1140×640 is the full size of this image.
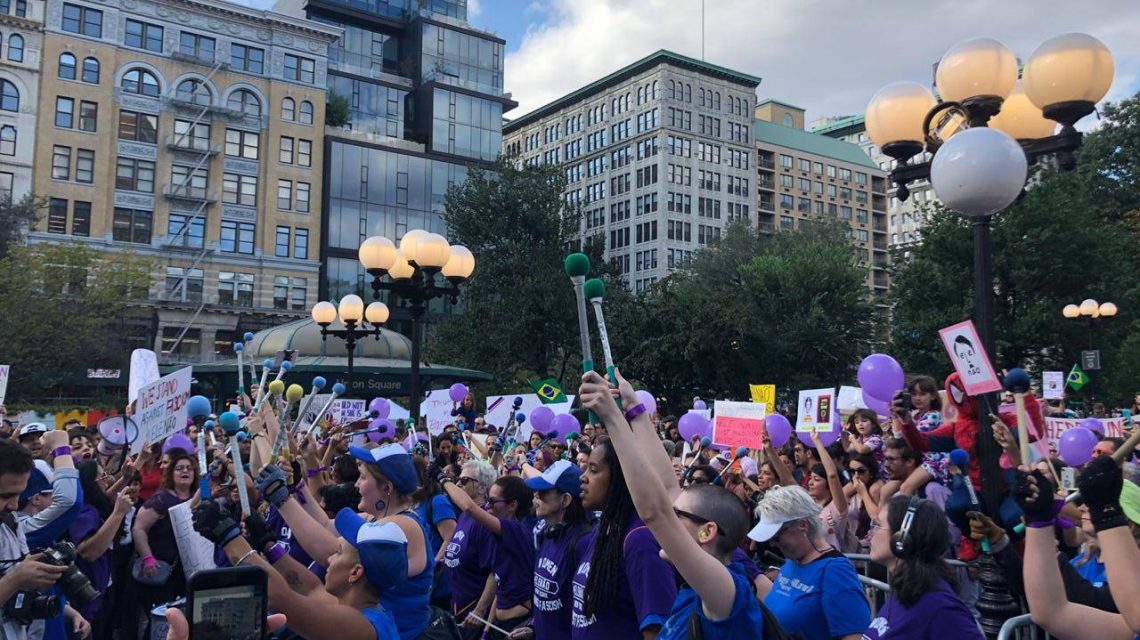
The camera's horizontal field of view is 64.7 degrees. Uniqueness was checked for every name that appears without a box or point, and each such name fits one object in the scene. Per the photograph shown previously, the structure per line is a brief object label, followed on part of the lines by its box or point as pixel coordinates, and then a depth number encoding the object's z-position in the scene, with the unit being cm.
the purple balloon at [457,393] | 1548
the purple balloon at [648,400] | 1139
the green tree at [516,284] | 4478
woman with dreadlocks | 424
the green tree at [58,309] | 3788
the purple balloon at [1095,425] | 923
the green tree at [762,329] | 4266
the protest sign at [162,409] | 770
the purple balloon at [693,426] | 1313
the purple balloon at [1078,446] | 735
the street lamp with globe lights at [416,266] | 1211
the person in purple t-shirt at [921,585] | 386
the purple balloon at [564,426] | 1341
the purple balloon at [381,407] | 1534
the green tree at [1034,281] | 3494
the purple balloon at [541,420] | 1416
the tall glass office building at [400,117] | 6362
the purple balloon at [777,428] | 1067
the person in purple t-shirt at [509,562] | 637
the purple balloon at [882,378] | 970
